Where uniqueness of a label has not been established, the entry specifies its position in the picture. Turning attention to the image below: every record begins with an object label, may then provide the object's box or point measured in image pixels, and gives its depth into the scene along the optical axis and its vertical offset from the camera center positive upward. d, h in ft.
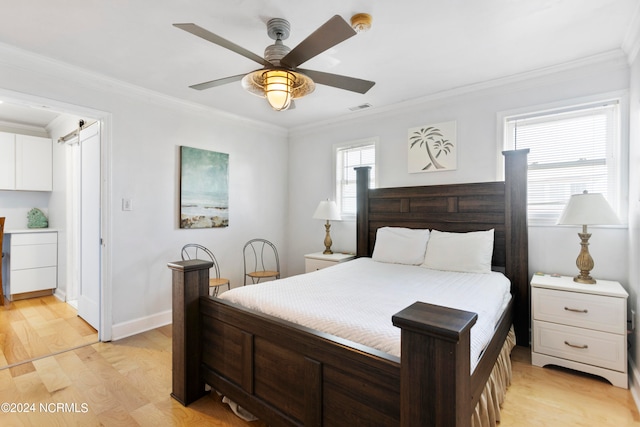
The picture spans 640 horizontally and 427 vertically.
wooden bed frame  3.33 -2.25
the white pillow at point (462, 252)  9.00 -1.27
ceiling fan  5.13 +2.74
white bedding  4.86 -1.80
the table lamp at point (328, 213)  12.84 -0.08
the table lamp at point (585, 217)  7.37 -0.16
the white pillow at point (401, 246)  10.23 -1.20
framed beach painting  11.59 +0.92
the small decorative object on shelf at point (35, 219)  15.06 -0.35
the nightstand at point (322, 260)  12.19 -1.96
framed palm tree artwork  10.85 +2.32
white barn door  10.13 -0.53
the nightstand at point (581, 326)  7.03 -2.82
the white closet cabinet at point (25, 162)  13.87 +2.32
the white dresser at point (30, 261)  13.60 -2.26
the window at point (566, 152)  8.47 +1.70
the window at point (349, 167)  13.19 +1.98
